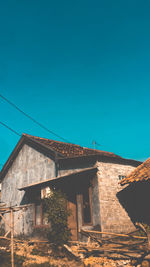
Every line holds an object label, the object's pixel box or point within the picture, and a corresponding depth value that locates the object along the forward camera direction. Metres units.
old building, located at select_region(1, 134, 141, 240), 11.27
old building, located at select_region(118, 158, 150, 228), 11.30
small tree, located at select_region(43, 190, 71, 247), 11.08
